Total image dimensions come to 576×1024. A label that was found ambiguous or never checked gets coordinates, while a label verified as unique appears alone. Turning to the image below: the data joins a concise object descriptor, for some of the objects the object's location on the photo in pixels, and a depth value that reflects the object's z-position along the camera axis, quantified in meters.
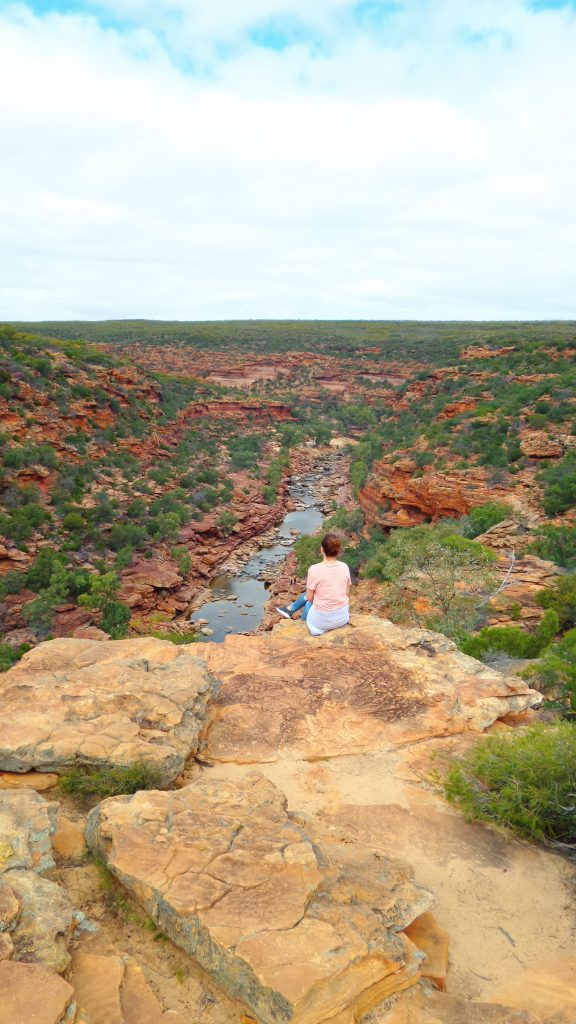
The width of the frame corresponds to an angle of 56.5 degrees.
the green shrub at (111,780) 3.89
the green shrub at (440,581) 12.16
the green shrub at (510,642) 9.37
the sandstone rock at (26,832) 2.89
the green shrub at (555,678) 6.58
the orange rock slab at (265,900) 2.40
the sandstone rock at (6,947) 2.28
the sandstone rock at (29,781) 3.95
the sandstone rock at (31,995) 2.05
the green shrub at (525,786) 3.88
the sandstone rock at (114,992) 2.33
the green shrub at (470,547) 13.43
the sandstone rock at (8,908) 2.42
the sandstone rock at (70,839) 3.31
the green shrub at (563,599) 11.03
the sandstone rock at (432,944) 2.75
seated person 6.20
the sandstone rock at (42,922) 2.38
